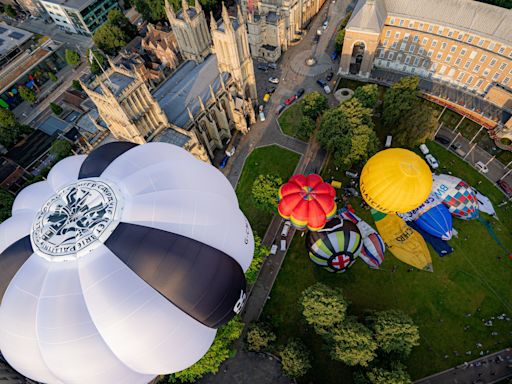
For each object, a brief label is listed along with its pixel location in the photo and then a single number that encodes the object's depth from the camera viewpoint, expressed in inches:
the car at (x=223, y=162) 2388.3
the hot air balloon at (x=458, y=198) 1913.1
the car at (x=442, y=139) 2316.7
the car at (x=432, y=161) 2185.0
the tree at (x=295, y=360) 1502.2
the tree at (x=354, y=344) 1419.8
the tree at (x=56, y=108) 2719.0
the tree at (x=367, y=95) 2223.2
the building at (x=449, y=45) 2199.8
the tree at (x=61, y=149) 2420.0
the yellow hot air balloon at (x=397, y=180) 1640.0
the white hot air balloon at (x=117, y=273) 900.6
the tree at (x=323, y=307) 1478.8
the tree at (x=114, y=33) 3073.3
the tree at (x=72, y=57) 3016.7
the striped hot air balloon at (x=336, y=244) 1710.1
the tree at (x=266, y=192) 1943.9
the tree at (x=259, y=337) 1601.9
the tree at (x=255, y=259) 1670.2
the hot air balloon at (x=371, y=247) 1851.0
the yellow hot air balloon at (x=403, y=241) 1881.2
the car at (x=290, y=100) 2650.1
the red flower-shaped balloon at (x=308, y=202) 1635.1
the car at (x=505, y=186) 2063.6
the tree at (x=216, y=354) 1437.0
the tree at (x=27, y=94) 2812.5
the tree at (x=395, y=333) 1441.9
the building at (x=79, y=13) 3287.4
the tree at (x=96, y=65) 2805.4
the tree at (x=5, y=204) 2044.0
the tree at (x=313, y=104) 2333.9
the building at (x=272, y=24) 2748.5
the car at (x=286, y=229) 2041.1
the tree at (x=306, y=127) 2258.9
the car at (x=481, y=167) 2158.0
